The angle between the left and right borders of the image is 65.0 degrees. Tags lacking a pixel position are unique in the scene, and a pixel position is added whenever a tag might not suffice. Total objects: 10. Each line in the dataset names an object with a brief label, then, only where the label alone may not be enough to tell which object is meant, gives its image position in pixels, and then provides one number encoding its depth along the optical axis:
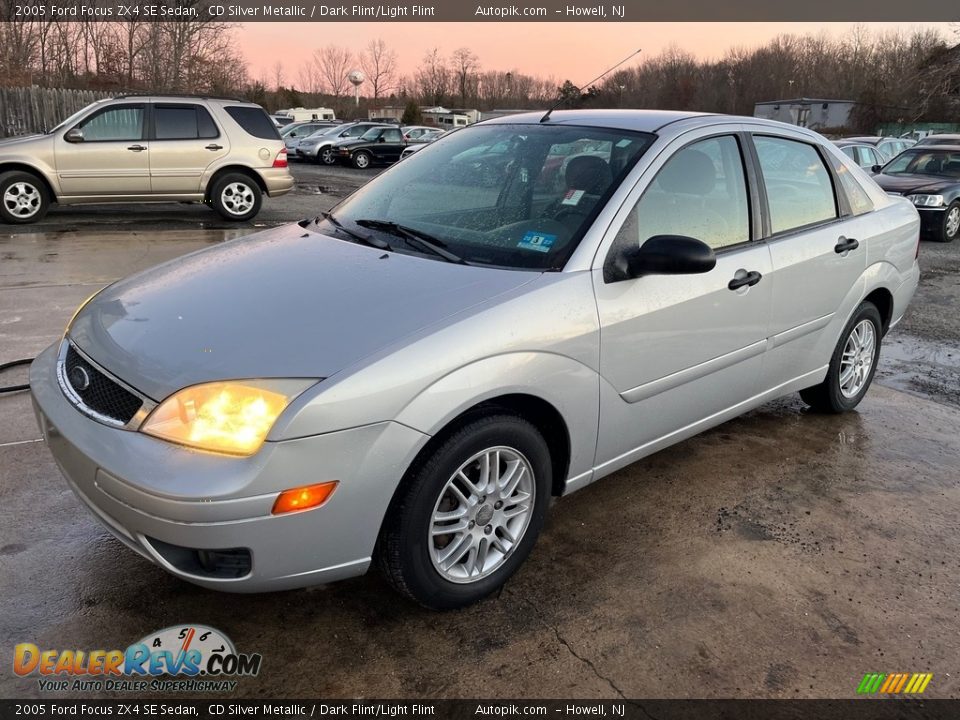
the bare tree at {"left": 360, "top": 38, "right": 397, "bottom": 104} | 75.75
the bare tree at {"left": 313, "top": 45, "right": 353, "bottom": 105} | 74.94
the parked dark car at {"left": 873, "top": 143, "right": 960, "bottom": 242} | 12.21
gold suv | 10.70
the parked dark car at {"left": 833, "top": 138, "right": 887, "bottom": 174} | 15.79
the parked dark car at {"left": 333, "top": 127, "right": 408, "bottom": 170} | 25.66
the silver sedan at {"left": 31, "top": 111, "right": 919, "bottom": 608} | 2.20
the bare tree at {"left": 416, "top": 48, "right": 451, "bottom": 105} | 82.50
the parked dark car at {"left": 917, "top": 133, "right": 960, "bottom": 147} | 14.81
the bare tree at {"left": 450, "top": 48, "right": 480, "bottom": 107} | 80.26
